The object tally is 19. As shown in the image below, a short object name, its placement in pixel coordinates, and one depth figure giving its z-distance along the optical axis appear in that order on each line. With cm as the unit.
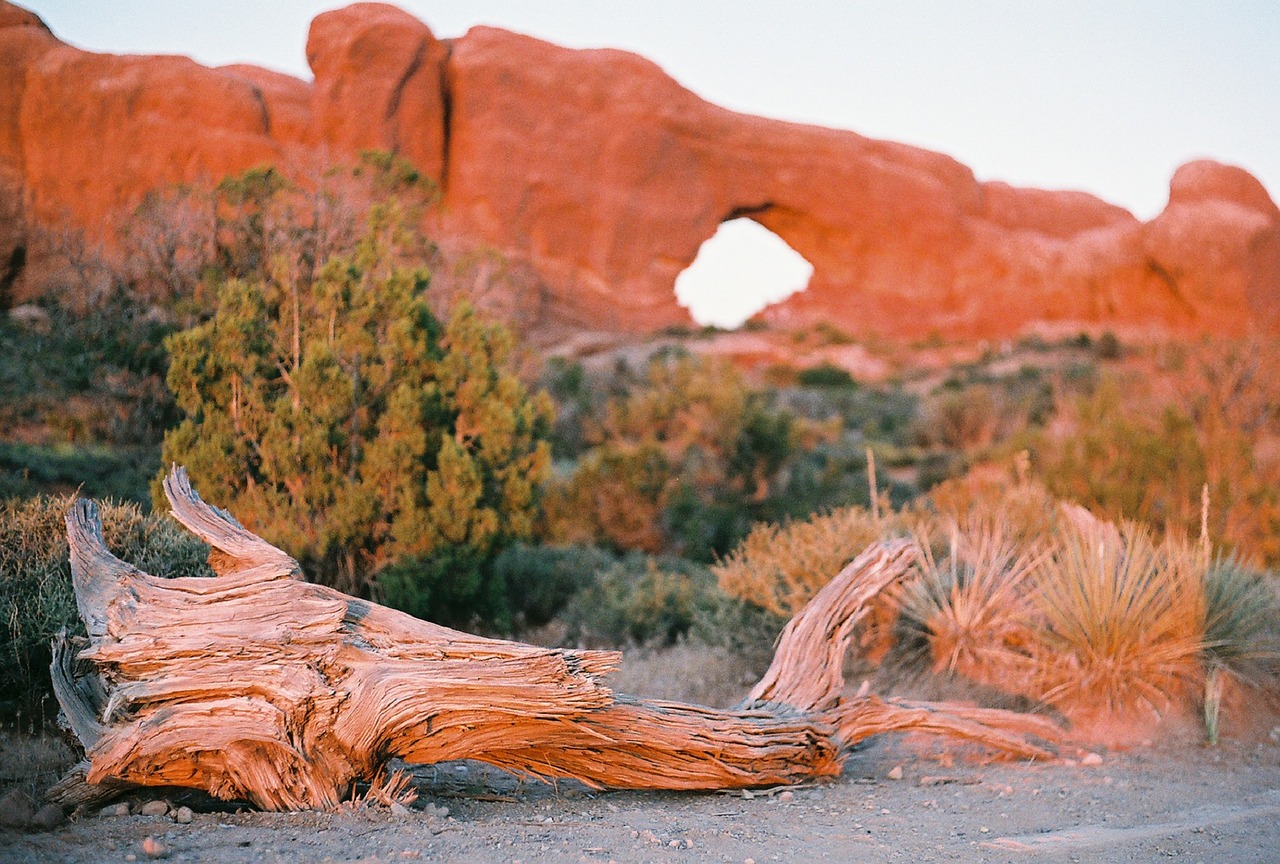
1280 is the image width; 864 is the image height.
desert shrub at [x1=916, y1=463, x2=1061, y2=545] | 762
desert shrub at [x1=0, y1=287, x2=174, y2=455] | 880
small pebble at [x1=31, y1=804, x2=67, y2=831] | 326
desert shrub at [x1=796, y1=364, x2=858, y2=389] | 3102
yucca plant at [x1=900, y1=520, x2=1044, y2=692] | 611
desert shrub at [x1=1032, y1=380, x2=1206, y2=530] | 1066
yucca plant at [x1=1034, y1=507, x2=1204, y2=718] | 578
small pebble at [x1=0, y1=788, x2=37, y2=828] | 323
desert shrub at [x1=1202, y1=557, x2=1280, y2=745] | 590
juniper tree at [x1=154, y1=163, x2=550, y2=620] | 695
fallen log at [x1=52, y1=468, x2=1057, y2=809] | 350
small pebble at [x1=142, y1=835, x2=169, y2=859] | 304
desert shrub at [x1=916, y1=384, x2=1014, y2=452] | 2072
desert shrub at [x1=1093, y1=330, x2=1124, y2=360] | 3366
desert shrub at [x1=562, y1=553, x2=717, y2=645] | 778
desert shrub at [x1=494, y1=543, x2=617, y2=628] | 849
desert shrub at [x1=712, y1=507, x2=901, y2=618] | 681
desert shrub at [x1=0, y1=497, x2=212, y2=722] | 451
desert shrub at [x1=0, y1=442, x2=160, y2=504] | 782
